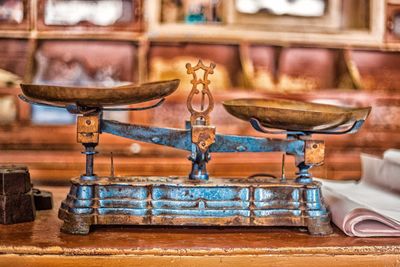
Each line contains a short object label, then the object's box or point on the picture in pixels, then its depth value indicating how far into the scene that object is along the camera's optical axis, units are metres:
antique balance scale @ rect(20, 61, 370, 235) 1.46
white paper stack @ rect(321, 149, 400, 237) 1.48
